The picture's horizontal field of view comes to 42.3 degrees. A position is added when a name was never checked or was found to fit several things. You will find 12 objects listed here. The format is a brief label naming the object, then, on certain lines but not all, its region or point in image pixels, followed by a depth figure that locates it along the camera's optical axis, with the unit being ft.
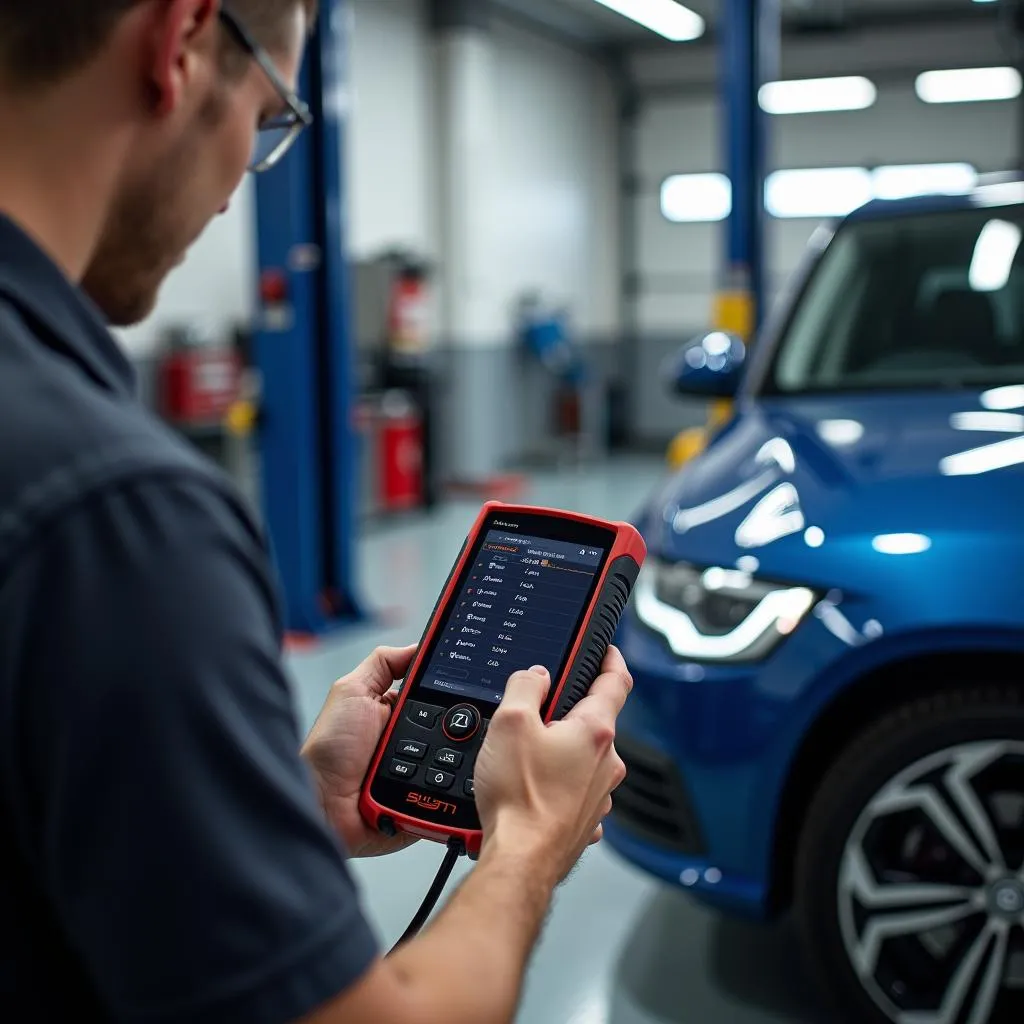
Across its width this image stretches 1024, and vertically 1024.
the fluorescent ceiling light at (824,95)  39.04
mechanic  1.89
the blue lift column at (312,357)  16.78
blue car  6.64
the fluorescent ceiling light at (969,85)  37.45
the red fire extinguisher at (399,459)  27.35
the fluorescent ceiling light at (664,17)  33.30
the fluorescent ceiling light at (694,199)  41.06
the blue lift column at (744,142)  19.01
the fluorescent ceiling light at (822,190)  39.29
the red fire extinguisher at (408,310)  28.53
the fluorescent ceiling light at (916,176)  38.12
